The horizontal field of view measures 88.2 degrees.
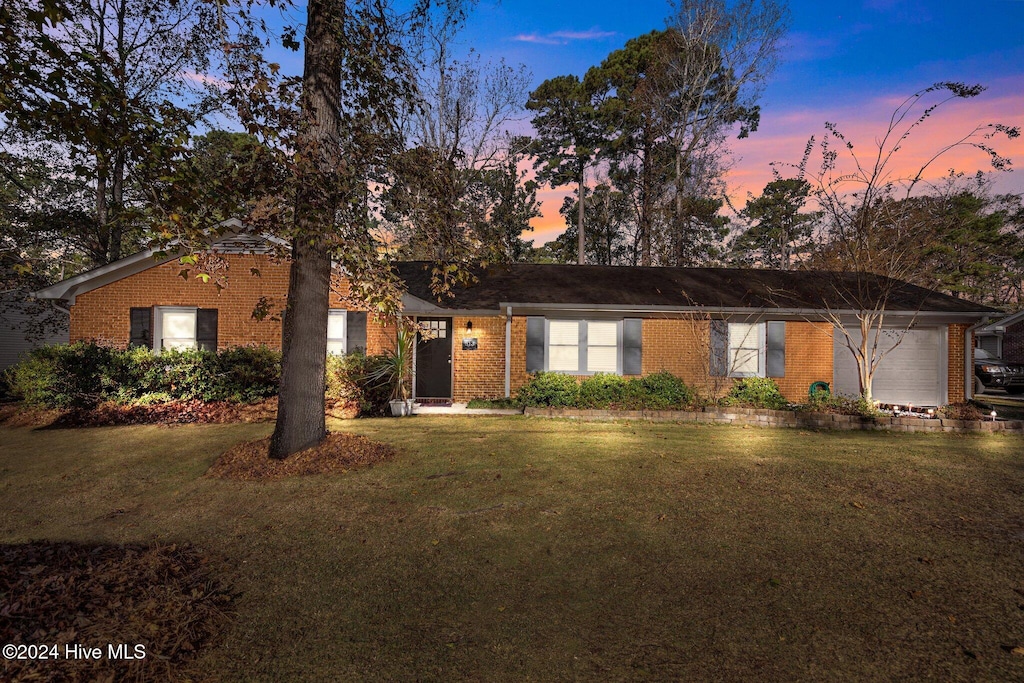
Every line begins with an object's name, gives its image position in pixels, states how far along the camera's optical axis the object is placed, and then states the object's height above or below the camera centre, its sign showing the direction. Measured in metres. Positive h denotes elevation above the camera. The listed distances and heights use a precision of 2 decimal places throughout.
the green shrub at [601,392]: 12.27 -0.99
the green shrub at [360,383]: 12.20 -0.81
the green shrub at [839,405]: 10.95 -1.16
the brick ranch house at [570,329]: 13.43 +0.54
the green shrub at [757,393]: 12.50 -1.02
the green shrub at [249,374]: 12.04 -0.60
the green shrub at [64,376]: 11.18 -0.63
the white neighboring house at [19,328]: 19.41 +0.74
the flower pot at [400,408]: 12.08 -1.36
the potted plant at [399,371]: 12.35 -0.53
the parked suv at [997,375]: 20.67 -0.89
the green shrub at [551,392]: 12.35 -1.00
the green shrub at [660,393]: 12.27 -1.00
